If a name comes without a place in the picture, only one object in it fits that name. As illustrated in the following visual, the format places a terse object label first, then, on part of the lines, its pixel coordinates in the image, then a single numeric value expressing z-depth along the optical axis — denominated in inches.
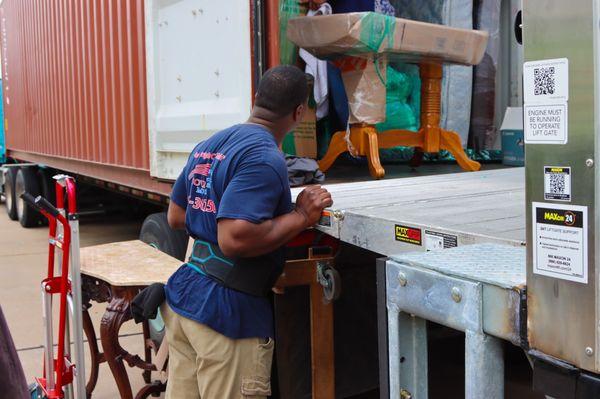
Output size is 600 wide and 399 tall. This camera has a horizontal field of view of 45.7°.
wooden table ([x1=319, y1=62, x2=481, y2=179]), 147.9
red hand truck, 115.2
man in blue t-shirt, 88.4
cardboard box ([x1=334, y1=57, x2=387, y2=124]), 144.7
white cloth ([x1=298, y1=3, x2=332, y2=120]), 145.6
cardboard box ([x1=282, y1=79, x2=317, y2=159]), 146.7
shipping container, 142.6
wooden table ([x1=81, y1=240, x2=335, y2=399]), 102.9
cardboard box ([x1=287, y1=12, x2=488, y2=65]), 133.4
